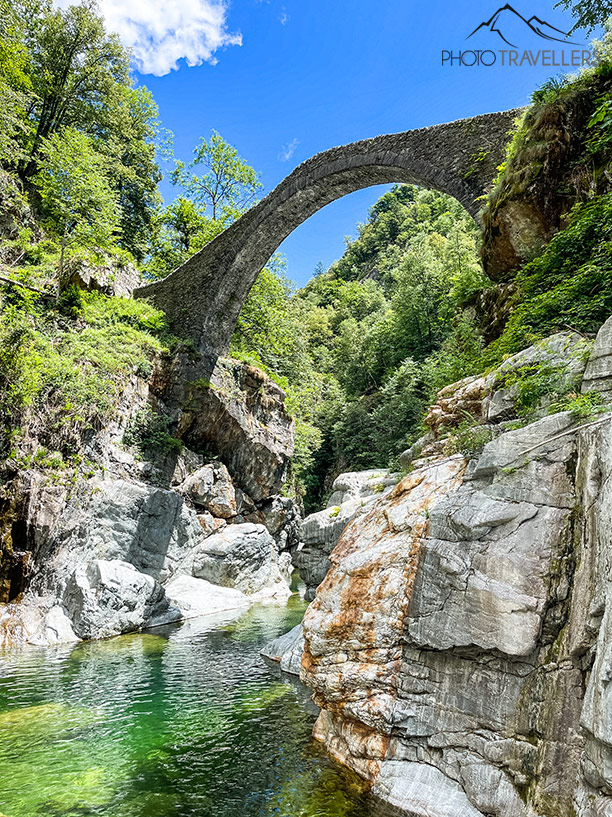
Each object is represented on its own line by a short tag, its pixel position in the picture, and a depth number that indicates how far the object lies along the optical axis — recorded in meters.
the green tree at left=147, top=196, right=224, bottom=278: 22.81
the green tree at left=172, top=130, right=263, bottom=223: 23.61
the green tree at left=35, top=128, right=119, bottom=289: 12.99
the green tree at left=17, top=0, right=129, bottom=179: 18.64
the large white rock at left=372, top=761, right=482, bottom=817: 3.28
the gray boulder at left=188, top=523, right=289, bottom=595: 13.41
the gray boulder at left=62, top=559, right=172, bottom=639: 9.16
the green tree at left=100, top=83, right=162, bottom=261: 21.20
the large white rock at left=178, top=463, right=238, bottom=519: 15.14
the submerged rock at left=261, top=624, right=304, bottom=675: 7.27
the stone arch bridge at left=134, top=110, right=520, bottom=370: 11.79
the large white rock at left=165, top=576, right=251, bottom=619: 11.63
